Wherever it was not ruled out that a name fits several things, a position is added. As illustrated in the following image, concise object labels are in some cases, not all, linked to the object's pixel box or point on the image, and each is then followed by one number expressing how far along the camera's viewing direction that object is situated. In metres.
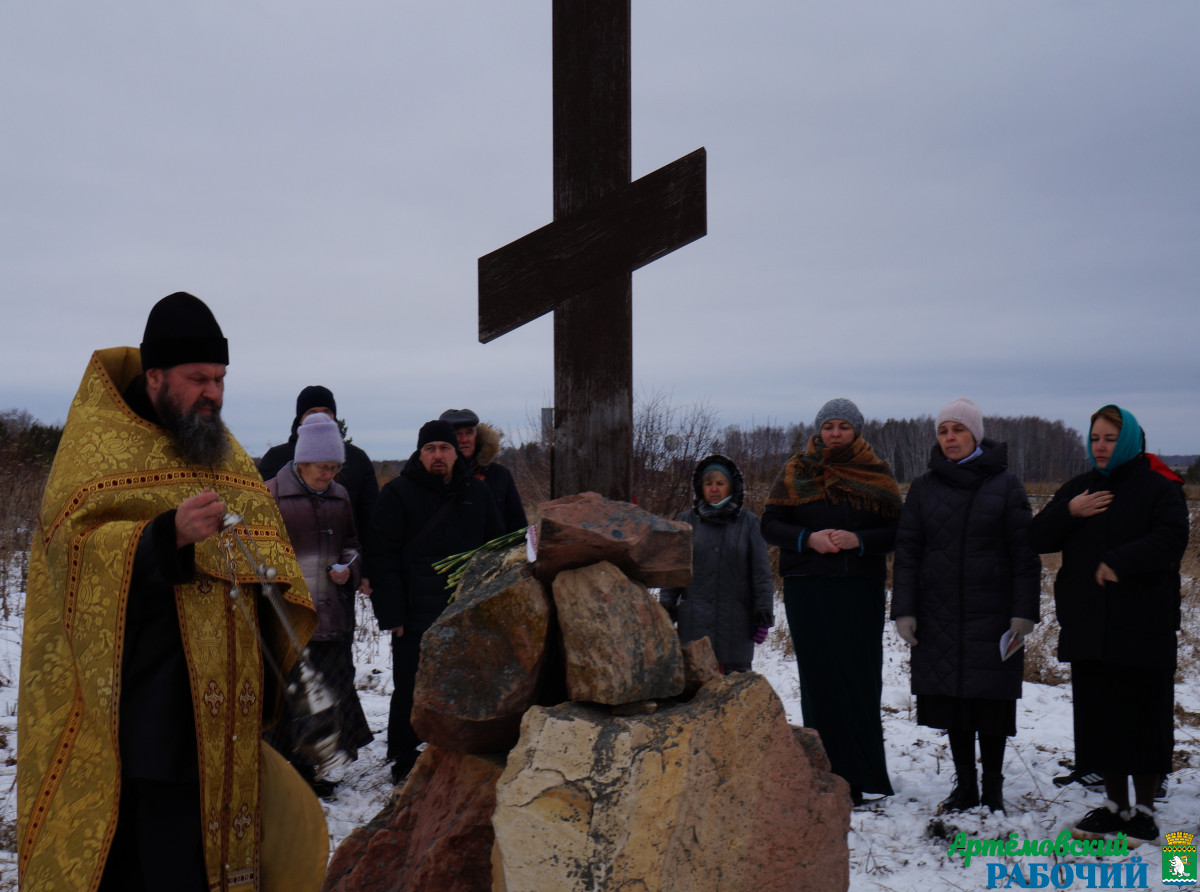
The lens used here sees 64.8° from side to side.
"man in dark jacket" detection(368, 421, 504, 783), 5.23
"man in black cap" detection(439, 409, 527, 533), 5.96
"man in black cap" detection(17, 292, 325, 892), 2.55
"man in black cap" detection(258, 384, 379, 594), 5.58
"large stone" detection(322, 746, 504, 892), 2.96
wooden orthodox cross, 3.31
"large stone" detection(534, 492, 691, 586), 3.04
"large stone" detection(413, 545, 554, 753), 2.98
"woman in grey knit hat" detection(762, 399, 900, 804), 5.00
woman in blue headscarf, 4.34
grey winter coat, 5.20
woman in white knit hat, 4.63
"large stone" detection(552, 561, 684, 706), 2.88
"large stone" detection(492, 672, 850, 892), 2.63
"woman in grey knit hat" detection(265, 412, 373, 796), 5.05
